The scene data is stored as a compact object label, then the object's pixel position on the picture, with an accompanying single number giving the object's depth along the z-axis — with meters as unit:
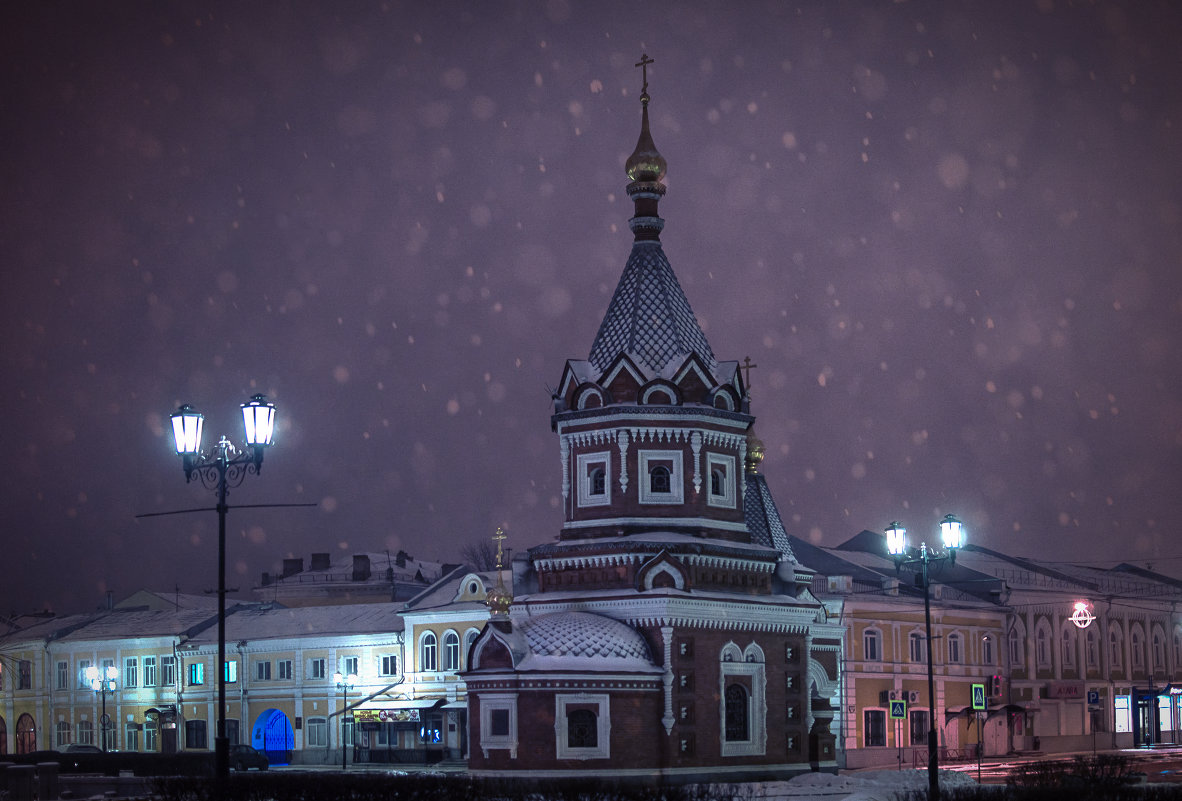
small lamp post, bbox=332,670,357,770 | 59.85
